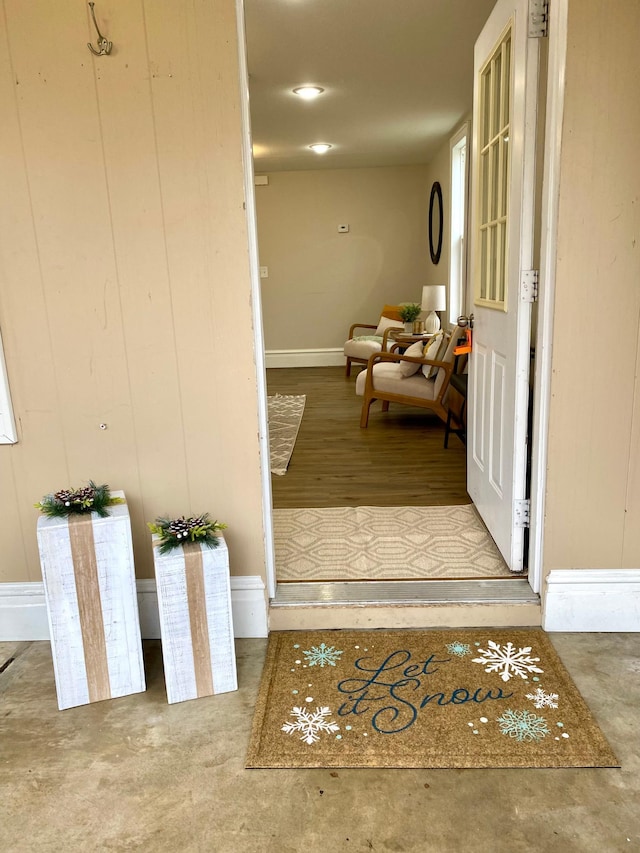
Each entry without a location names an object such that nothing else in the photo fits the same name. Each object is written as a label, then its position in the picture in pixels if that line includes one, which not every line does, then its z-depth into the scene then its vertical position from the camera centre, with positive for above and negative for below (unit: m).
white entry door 2.22 +0.03
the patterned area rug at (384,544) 2.57 -1.16
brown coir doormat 1.73 -1.26
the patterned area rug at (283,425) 4.24 -1.16
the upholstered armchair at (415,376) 4.63 -0.76
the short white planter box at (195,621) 1.94 -1.02
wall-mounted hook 1.96 +0.71
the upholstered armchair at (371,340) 7.10 -0.72
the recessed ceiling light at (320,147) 6.74 +1.35
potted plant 6.70 -0.41
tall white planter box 1.95 -0.97
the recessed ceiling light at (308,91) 4.67 +1.34
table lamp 5.91 -0.23
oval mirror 7.06 +0.55
